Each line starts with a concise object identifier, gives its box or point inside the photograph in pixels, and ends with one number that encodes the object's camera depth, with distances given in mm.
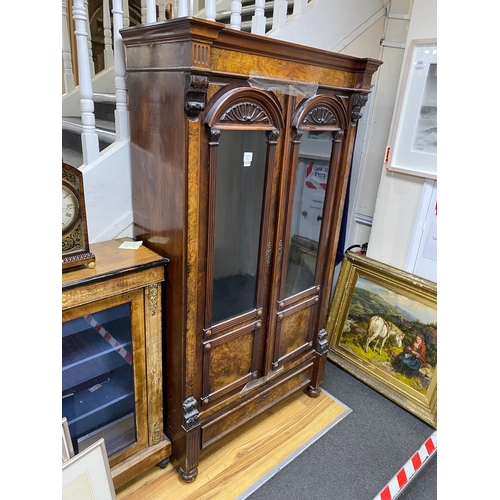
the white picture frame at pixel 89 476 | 1178
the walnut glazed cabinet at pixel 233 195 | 1207
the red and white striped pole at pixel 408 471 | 1569
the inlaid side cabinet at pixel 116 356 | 1278
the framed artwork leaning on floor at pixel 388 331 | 2117
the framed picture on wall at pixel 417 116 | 1945
